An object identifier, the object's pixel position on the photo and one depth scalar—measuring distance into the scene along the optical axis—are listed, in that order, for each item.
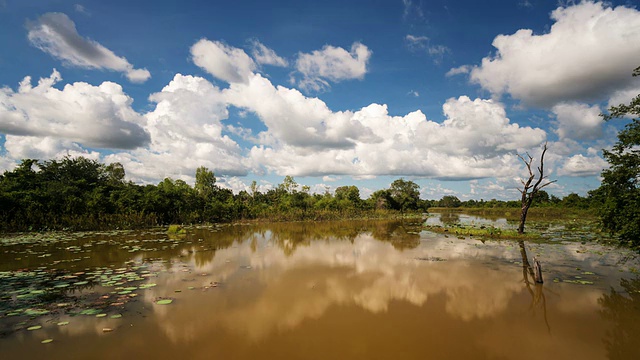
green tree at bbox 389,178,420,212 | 59.94
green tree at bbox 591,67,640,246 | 9.95
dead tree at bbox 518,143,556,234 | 19.02
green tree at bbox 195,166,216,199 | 46.59
